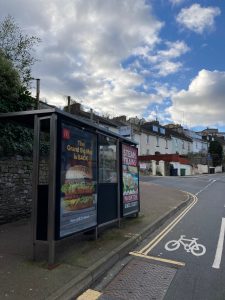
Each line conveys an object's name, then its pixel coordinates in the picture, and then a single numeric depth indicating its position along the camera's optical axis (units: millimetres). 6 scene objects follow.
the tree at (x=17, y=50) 7070
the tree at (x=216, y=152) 54237
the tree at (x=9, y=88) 6118
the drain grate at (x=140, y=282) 3293
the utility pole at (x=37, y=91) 7403
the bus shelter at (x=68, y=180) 3873
